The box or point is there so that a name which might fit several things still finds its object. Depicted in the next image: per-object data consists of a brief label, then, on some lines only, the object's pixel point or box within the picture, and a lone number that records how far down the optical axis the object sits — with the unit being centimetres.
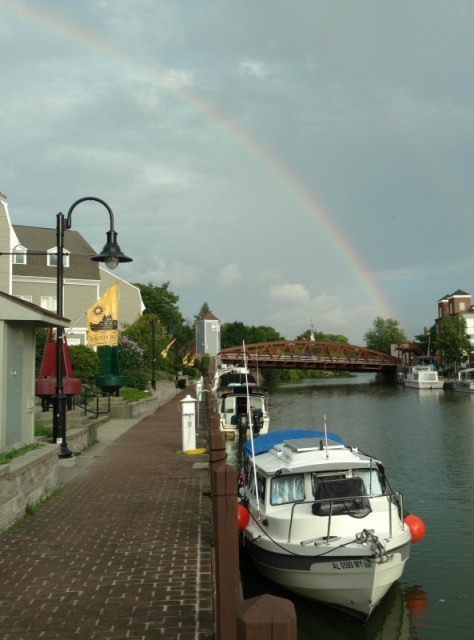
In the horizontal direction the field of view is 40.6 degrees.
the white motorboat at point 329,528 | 1009
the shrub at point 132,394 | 3559
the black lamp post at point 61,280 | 1541
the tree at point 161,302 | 8356
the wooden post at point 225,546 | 514
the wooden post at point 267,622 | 267
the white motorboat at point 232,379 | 5216
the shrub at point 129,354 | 4794
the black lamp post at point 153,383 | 4740
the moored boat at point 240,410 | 3172
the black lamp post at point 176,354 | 8311
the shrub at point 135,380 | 4372
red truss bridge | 9569
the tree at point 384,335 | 15862
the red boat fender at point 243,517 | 1180
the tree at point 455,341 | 10112
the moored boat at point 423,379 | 8744
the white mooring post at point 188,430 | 1927
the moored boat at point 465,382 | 7856
